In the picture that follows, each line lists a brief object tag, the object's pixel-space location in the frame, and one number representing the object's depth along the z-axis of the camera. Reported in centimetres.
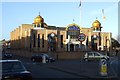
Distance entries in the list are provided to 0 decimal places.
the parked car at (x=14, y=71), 605
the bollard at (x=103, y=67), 1112
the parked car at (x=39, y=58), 2425
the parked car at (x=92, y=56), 2393
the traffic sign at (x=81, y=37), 1314
